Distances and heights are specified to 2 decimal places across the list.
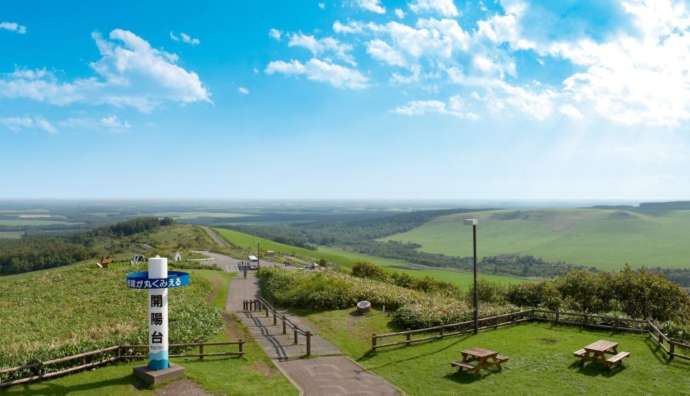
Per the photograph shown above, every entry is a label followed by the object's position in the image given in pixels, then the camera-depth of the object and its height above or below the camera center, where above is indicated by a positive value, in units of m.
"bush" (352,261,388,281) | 54.81 -8.84
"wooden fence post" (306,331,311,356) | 20.84 -6.53
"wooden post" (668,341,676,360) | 17.31 -5.74
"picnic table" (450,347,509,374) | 16.98 -6.09
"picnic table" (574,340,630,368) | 16.48 -5.73
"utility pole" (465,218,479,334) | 21.58 -4.65
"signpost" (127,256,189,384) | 16.67 -4.12
